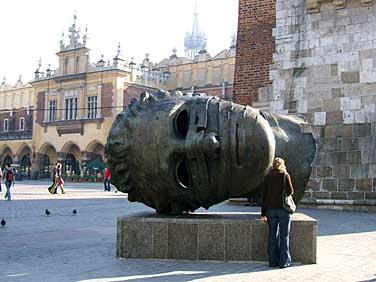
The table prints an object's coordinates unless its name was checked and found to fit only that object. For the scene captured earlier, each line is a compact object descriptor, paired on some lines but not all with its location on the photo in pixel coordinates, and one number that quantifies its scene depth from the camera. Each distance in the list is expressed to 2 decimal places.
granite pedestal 6.00
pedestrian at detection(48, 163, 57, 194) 23.57
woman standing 5.70
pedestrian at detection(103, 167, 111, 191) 28.34
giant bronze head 5.88
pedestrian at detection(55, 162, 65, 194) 23.38
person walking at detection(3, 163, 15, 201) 18.48
